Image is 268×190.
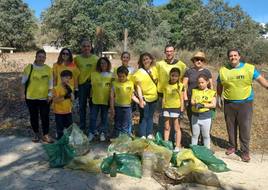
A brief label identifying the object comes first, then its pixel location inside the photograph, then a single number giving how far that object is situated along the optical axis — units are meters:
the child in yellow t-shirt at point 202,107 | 3.37
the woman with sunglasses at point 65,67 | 3.48
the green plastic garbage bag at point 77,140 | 3.08
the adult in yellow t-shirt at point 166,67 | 3.46
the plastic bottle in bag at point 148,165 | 2.87
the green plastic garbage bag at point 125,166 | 2.83
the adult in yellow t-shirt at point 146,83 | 3.47
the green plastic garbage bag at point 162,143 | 3.17
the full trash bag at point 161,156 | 2.89
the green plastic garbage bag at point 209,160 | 3.05
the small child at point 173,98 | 3.38
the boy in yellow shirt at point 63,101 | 3.42
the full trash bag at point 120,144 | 3.11
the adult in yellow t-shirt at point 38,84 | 3.47
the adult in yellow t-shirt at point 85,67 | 3.59
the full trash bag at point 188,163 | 2.85
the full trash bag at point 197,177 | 2.77
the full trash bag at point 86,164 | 2.90
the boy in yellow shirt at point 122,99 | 3.47
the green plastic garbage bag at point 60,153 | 2.98
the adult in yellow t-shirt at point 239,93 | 3.38
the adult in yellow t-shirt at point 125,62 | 3.53
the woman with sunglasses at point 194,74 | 3.41
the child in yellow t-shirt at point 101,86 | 3.50
